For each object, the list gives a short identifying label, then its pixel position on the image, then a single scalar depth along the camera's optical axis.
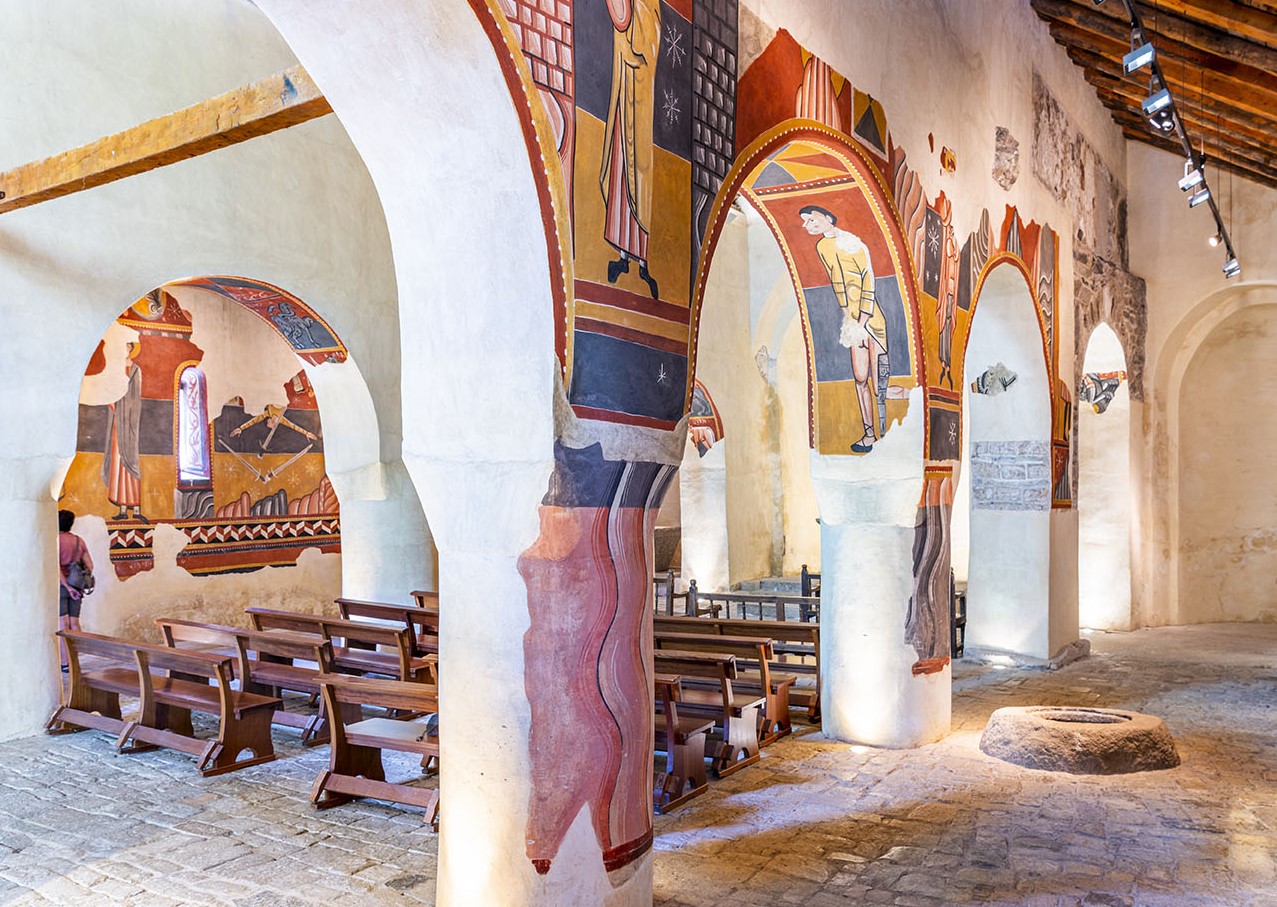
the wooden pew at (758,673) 7.17
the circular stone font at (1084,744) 6.78
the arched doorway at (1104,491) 13.95
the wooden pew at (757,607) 10.14
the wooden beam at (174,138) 4.95
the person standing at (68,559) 11.12
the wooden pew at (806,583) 11.49
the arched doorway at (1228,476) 15.12
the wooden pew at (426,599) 9.29
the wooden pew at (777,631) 8.10
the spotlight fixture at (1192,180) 8.83
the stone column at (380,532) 10.18
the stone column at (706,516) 15.38
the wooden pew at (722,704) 6.43
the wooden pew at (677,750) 5.96
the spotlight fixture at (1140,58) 6.51
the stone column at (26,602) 7.49
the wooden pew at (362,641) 7.35
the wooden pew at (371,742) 5.56
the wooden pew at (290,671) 6.89
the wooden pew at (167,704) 6.64
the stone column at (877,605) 7.50
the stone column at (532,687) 3.97
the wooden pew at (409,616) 8.20
